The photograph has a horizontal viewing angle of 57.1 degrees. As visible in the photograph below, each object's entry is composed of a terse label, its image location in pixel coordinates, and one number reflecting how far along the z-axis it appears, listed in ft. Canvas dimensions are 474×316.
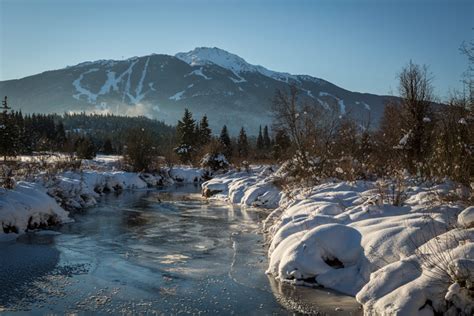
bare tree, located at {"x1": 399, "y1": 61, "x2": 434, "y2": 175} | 56.65
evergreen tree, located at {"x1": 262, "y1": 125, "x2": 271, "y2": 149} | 315.58
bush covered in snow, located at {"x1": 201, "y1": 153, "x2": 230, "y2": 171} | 146.72
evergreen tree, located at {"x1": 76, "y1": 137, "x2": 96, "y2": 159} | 174.04
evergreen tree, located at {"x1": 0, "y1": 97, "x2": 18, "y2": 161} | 107.45
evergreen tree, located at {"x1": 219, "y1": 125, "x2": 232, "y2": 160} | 219.32
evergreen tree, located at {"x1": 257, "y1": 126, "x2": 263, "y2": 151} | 313.32
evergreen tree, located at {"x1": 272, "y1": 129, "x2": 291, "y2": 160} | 167.26
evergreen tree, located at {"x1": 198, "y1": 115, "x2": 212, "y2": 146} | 211.41
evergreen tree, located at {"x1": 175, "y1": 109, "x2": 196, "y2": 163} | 195.93
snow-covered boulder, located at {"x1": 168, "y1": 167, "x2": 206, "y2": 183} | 142.72
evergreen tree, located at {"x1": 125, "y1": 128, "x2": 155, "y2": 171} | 127.34
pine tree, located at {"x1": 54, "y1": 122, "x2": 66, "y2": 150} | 281.54
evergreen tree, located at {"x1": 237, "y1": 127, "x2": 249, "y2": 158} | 212.02
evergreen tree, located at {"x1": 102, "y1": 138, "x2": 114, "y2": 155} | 290.76
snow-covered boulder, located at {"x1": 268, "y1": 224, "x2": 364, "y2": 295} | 26.86
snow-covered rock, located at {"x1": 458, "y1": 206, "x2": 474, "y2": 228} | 23.53
